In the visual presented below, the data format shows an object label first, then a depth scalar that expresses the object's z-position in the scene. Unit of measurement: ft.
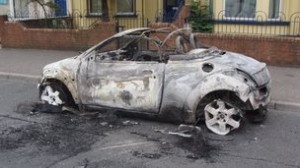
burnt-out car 21.53
